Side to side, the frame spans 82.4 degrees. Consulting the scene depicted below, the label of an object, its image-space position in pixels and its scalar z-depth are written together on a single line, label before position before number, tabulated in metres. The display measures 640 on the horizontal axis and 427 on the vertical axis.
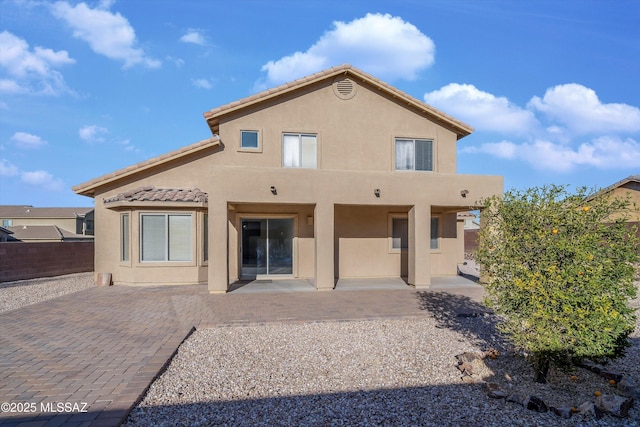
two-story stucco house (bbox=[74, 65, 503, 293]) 13.29
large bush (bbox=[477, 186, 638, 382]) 4.79
